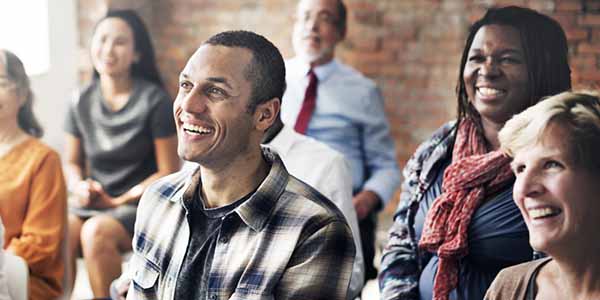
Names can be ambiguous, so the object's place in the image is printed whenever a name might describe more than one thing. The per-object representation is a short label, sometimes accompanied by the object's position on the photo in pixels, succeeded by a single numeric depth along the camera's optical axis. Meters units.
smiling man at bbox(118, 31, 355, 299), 1.75
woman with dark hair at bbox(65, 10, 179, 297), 3.22
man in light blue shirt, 3.08
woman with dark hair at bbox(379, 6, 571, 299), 1.95
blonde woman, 1.55
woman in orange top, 2.62
